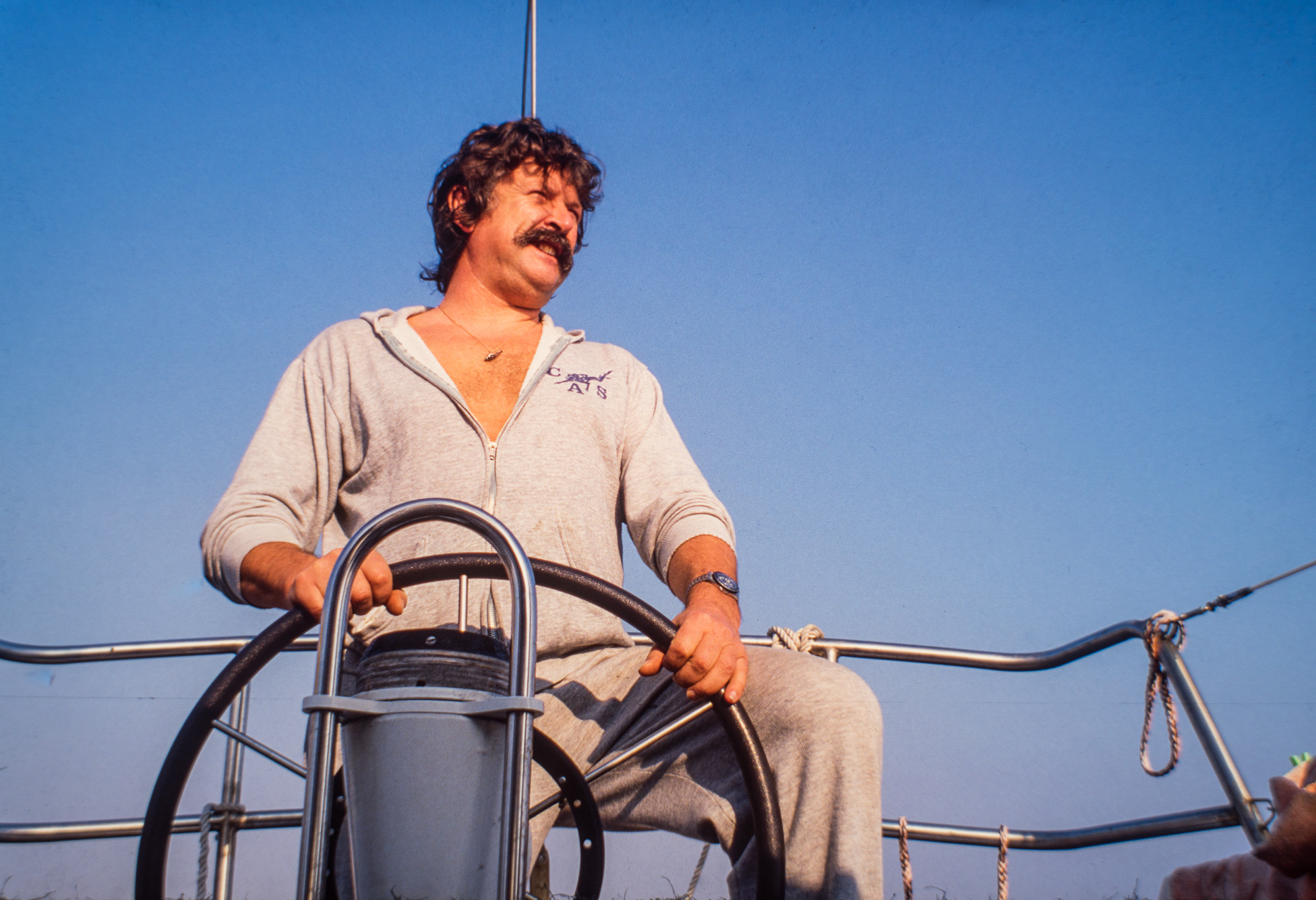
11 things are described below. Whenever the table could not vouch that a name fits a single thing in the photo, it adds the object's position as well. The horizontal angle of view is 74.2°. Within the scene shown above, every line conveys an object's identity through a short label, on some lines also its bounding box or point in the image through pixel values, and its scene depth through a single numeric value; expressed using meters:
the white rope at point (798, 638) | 2.03
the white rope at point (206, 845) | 1.46
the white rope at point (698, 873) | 1.65
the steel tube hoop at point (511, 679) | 0.89
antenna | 2.98
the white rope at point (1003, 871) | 1.61
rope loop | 1.70
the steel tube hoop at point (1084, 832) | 1.53
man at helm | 1.34
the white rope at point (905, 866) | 1.68
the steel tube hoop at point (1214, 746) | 1.48
